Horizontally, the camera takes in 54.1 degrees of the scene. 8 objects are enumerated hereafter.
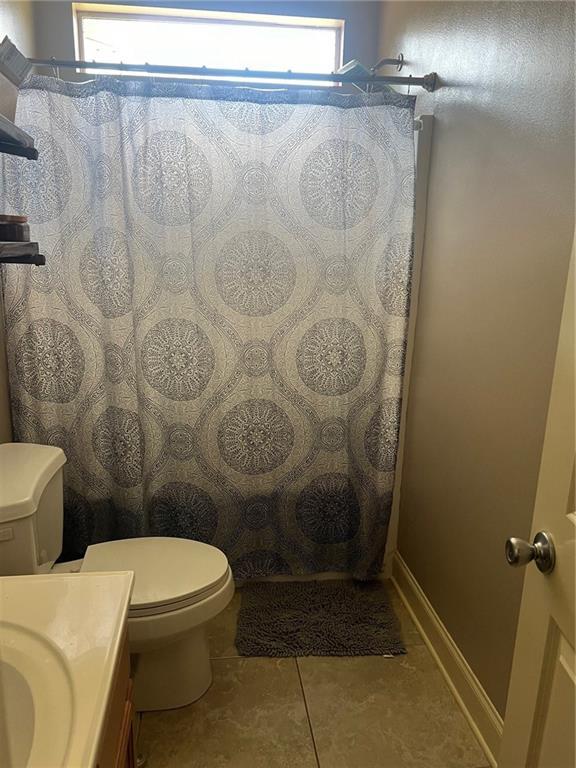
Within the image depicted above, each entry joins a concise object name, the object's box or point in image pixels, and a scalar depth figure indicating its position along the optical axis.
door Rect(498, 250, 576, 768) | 0.87
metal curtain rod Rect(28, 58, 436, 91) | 1.85
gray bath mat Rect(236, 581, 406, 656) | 2.00
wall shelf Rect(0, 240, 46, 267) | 1.37
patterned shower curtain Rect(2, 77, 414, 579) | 1.91
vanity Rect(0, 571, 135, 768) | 0.75
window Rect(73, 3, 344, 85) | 2.42
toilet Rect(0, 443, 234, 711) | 1.47
